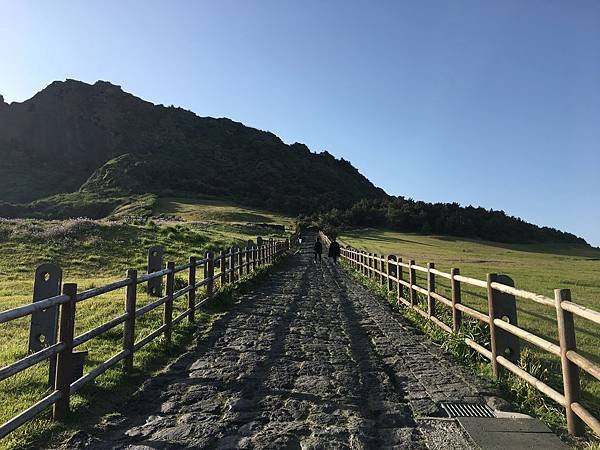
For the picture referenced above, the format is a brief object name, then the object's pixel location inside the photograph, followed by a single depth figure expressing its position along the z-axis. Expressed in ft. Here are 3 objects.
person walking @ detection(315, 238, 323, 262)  103.29
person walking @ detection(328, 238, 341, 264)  103.48
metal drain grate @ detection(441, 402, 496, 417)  15.84
